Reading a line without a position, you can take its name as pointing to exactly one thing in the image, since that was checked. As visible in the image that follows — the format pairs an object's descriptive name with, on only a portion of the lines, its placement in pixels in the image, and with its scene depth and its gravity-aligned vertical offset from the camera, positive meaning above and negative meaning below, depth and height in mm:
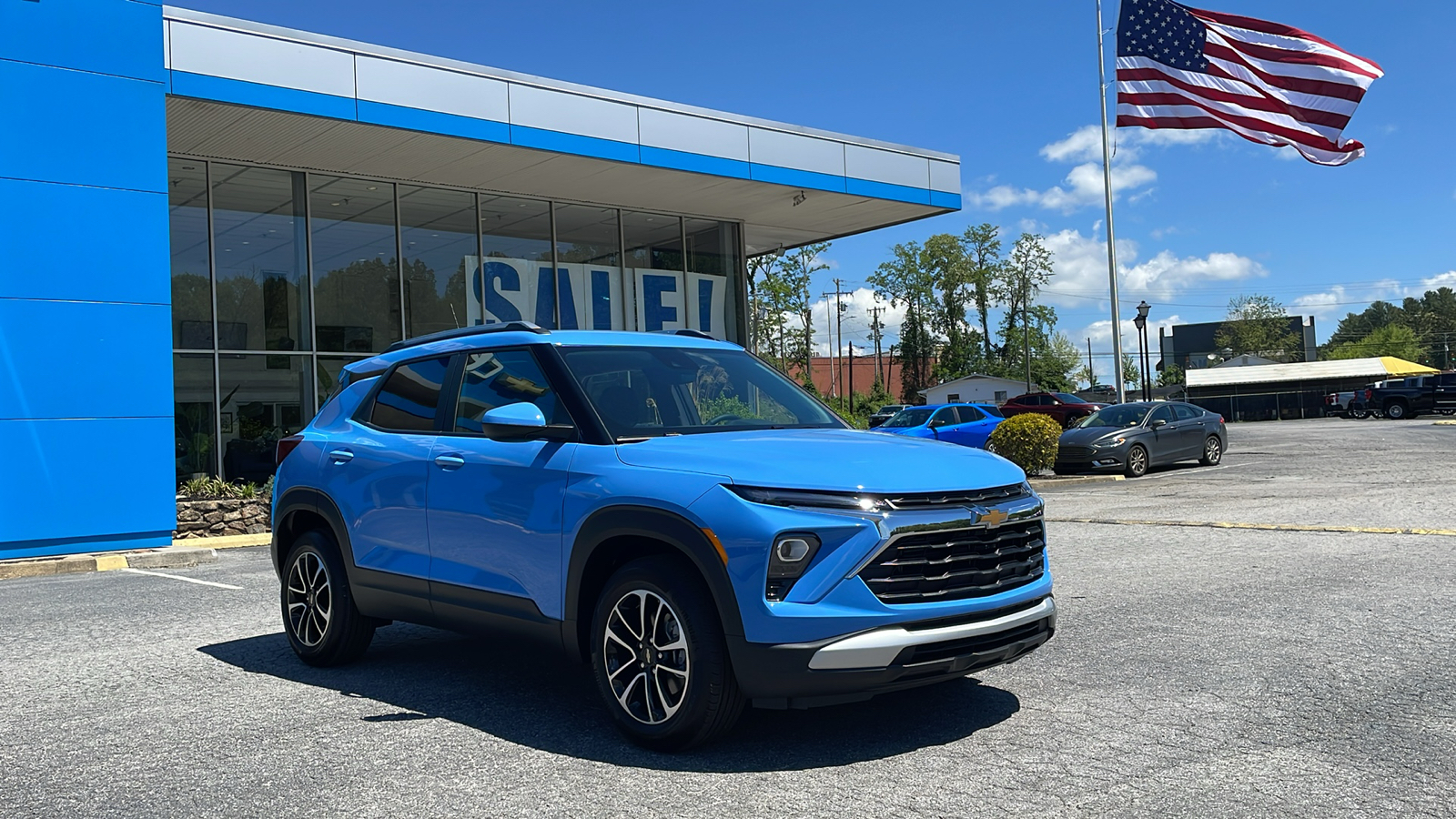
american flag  22188 +6376
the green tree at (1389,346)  129750 +5054
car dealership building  13867 +3664
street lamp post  40906 +2701
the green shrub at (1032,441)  22469 -798
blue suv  4391 -502
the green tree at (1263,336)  119750 +6107
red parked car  40656 -205
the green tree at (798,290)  69438 +7307
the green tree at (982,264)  96562 +11686
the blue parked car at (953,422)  26891 -422
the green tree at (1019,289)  97000 +9523
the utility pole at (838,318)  102500 +8086
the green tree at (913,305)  98312 +8589
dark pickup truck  48969 -367
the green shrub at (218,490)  16828 -907
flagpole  32688 +4513
